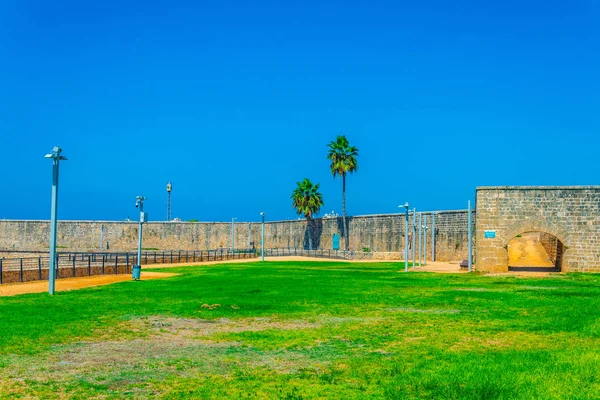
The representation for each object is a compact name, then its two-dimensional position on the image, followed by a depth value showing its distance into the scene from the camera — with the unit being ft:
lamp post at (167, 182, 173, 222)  325.01
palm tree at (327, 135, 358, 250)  230.68
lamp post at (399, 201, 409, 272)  117.03
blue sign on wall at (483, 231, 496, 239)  111.75
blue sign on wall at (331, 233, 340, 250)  231.09
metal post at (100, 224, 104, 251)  287.75
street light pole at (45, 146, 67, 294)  67.56
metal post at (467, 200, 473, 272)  114.96
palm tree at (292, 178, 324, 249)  245.04
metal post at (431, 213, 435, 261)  169.68
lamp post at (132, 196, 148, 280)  93.50
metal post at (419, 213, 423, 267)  160.47
